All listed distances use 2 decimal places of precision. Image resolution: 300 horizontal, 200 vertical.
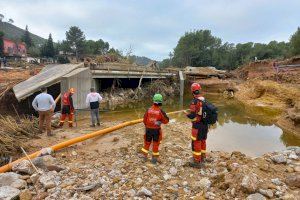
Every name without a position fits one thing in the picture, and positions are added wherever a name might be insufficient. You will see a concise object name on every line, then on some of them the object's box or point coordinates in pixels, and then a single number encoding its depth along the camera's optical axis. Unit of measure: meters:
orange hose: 4.81
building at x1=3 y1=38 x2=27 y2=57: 36.53
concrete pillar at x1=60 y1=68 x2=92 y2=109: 10.37
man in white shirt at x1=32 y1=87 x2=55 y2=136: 6.64
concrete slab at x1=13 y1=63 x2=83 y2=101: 9.50
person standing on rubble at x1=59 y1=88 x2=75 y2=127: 7.62
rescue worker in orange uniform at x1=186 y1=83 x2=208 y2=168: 4.77
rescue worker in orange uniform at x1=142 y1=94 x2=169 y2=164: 4.85
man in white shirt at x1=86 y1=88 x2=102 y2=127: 7.66
